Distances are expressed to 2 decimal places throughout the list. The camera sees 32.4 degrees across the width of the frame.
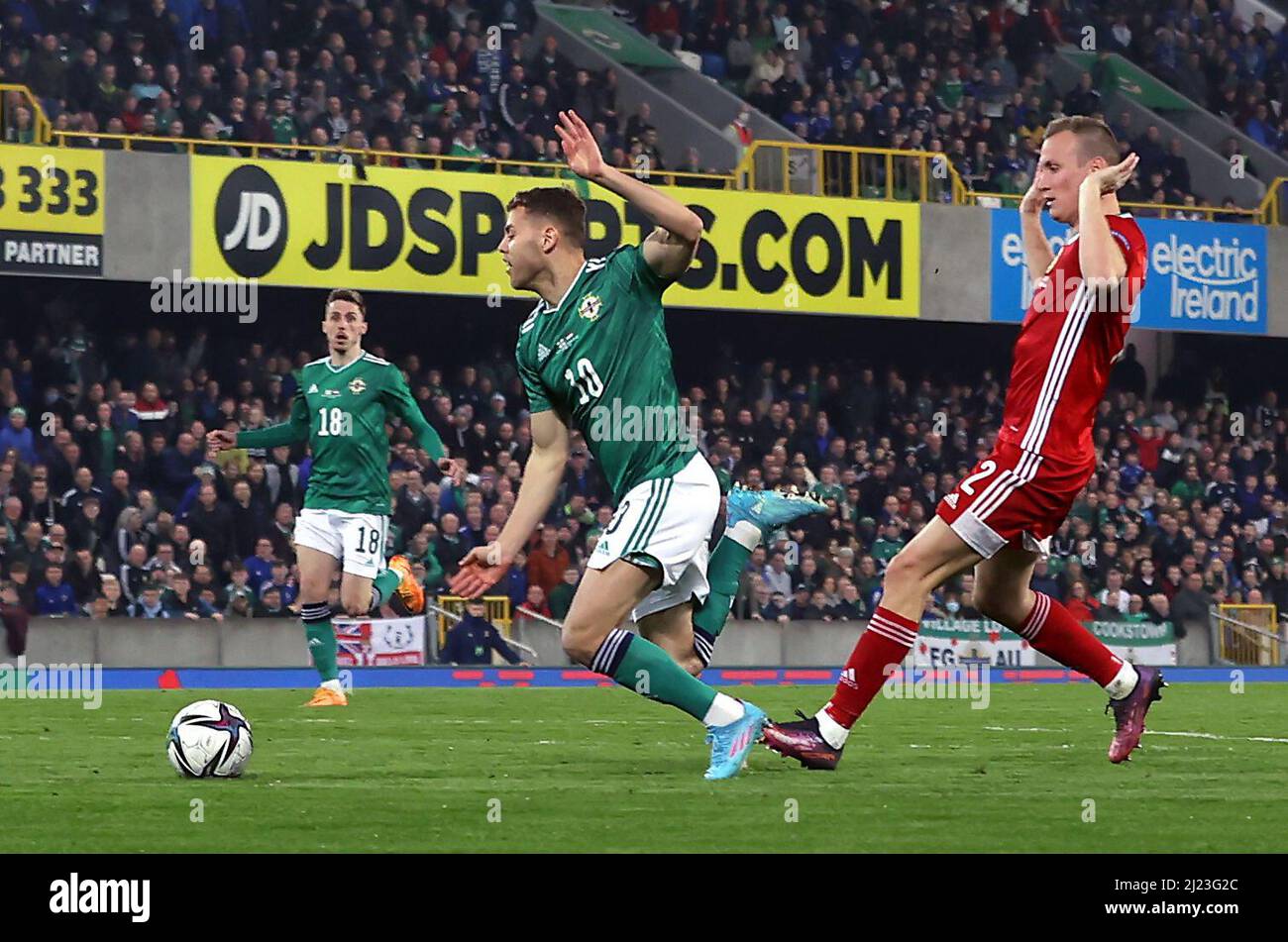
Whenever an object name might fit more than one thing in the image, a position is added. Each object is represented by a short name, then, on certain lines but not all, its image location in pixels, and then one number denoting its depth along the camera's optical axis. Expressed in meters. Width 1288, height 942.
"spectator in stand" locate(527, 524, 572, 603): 23.39
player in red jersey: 8.70
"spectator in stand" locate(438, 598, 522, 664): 22.53
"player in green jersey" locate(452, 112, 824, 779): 8.26
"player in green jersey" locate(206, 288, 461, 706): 14.42
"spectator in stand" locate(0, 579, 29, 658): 20.31
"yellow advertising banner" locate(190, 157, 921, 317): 24.52
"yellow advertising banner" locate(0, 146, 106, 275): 23.30
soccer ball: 8.64
